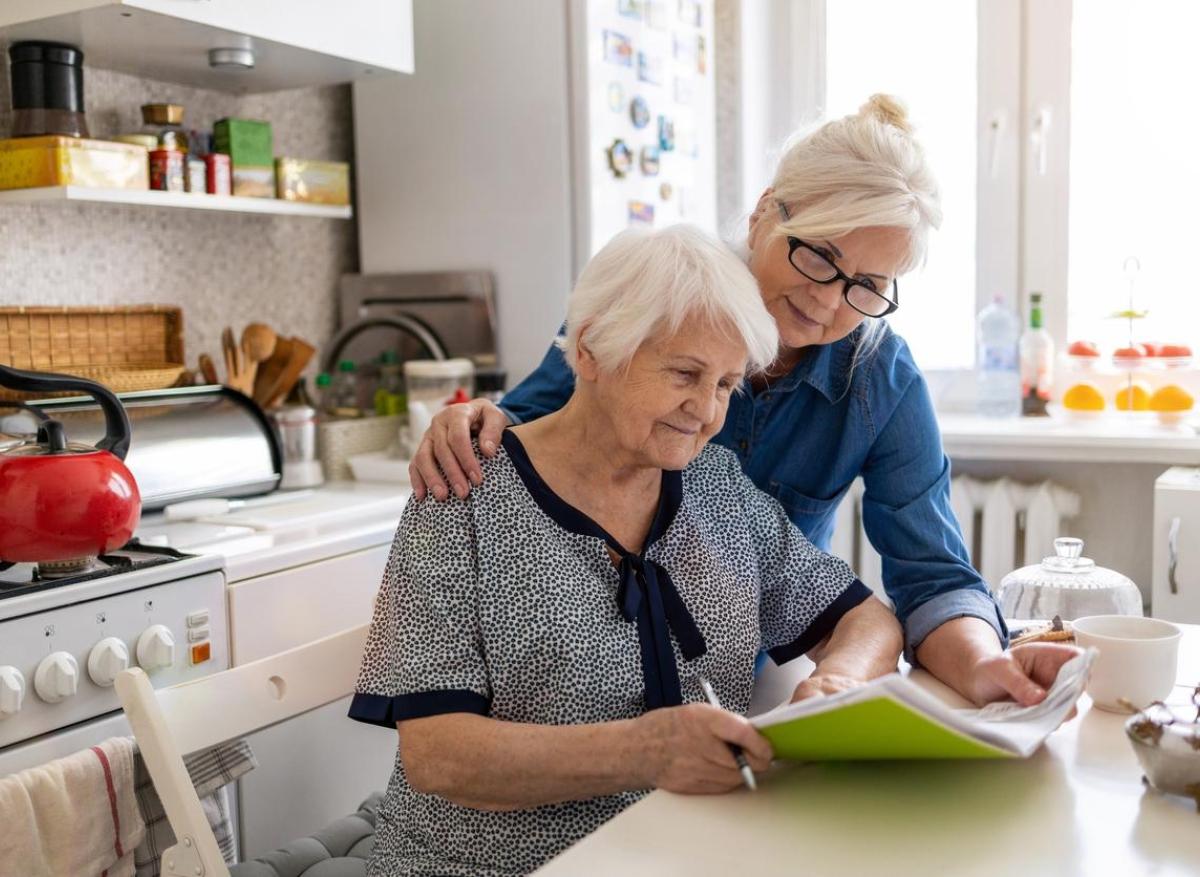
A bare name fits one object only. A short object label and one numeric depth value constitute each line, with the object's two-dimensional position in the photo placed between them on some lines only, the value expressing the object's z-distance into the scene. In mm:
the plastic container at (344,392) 2818
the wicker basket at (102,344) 2162
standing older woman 1295
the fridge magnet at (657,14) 2773
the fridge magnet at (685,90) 2907
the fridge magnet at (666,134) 2826
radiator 2709
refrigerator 2604
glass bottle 2844
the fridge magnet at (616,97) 2652
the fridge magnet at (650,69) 2762
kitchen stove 1546
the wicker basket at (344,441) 2574
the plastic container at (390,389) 2752
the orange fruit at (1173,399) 2580
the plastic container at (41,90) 2064
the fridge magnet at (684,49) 2883
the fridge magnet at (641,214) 2756
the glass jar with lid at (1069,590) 1423
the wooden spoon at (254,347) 2549
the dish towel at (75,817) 1384
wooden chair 1212
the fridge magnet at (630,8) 2668
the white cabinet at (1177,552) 2240
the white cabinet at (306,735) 1916
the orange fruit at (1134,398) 2744
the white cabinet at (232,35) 1966
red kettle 1562
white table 860
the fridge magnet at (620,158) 2660
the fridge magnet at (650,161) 2778
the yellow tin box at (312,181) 2523
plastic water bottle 2883
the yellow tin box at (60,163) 2029
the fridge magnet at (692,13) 2910
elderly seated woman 1121
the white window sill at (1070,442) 2486
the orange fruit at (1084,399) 2723
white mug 1160
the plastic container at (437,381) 2619
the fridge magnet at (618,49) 2627
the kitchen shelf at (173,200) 2023
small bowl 935
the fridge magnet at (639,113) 2730
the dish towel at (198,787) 1525
